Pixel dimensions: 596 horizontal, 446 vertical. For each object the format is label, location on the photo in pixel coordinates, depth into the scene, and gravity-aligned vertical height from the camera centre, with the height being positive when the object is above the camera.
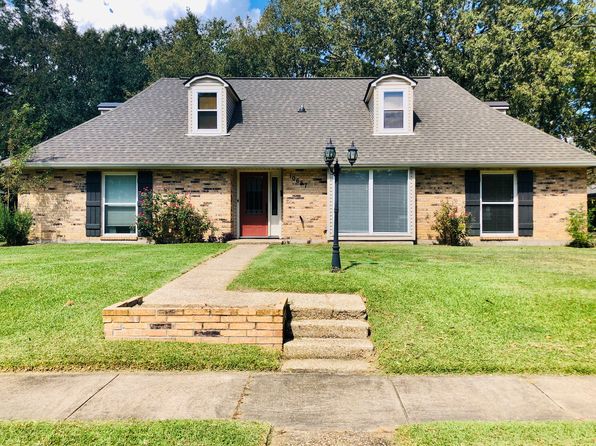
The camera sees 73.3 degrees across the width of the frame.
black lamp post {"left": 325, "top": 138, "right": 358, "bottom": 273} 7.04 +0.99
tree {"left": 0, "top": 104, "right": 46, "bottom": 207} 11.91 +1.68
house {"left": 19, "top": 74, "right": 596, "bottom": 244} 12.24 +1.64
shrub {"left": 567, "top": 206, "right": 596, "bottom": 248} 11.78 -0.01
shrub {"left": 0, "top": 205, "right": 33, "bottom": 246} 11.74 +0.03
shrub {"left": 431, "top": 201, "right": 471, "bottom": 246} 12.02 +0.10
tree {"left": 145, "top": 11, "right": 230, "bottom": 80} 25.58 +11.72
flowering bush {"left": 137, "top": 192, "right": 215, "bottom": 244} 12.26 +0.22
